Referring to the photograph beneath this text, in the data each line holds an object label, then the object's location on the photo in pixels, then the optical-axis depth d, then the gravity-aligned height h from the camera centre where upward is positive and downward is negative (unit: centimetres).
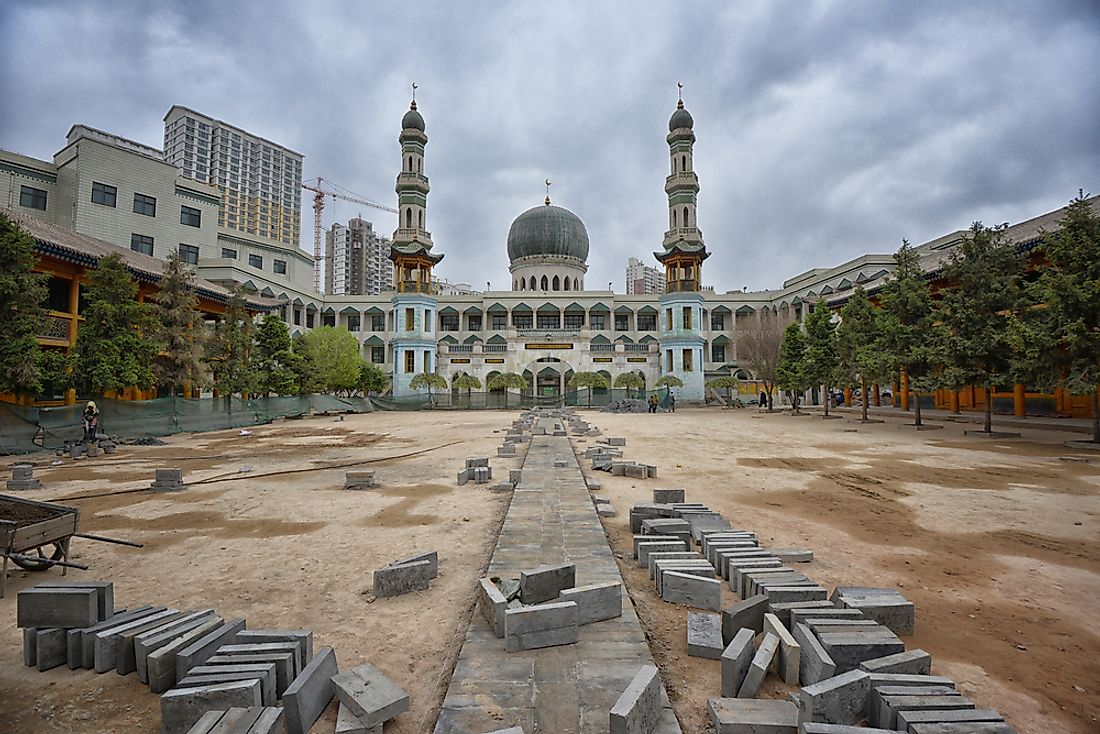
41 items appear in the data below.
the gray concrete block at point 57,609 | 411 -172
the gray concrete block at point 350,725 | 309 -196
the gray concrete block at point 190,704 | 322 -191
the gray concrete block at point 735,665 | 354 -184
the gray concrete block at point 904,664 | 363 -187
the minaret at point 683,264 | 5625 +1374
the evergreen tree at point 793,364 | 3640 +177
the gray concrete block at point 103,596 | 429 -171
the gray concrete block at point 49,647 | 406 -199
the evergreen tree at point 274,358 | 3372 +188
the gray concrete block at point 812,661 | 355 -184
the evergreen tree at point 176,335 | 2492 +246
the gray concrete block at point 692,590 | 504 -191
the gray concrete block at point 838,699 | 313 -185
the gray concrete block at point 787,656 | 381 -192
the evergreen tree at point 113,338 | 2041 +191
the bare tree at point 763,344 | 4588 +407
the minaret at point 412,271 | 5641 +1289
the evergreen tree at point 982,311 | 2098 +320
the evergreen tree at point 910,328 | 2359 +287
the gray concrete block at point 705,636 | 412 -194
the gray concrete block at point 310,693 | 319 -190
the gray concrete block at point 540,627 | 403 -182
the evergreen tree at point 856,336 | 2930 +299
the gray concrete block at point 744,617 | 435 -186
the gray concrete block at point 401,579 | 534 -194
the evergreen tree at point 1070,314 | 1694 +251
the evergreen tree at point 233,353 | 3053 +197
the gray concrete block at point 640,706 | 290 -178
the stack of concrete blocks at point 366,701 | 313 -189
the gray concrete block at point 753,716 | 309 -192
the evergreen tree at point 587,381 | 5525 +78
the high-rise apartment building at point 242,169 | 10706 +4669
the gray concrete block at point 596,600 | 445 -178
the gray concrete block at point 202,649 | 371 -187
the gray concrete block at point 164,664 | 371 -193
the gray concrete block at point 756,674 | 355 -189
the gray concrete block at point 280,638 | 387 -183
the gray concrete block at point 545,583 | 468 -173
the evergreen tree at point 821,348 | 3391 +263
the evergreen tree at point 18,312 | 1745 +246
